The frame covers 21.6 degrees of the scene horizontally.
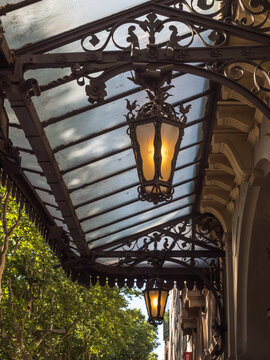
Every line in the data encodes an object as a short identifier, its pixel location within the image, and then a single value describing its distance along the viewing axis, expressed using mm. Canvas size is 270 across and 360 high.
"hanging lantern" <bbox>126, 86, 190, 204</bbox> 5375
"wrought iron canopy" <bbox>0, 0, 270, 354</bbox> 5773
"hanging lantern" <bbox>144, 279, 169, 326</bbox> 12352
